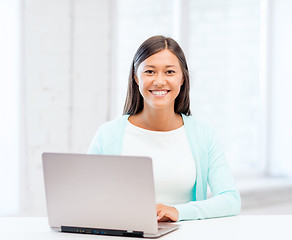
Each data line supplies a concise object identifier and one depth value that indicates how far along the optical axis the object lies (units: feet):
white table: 5.31
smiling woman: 6.59
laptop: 5.17
